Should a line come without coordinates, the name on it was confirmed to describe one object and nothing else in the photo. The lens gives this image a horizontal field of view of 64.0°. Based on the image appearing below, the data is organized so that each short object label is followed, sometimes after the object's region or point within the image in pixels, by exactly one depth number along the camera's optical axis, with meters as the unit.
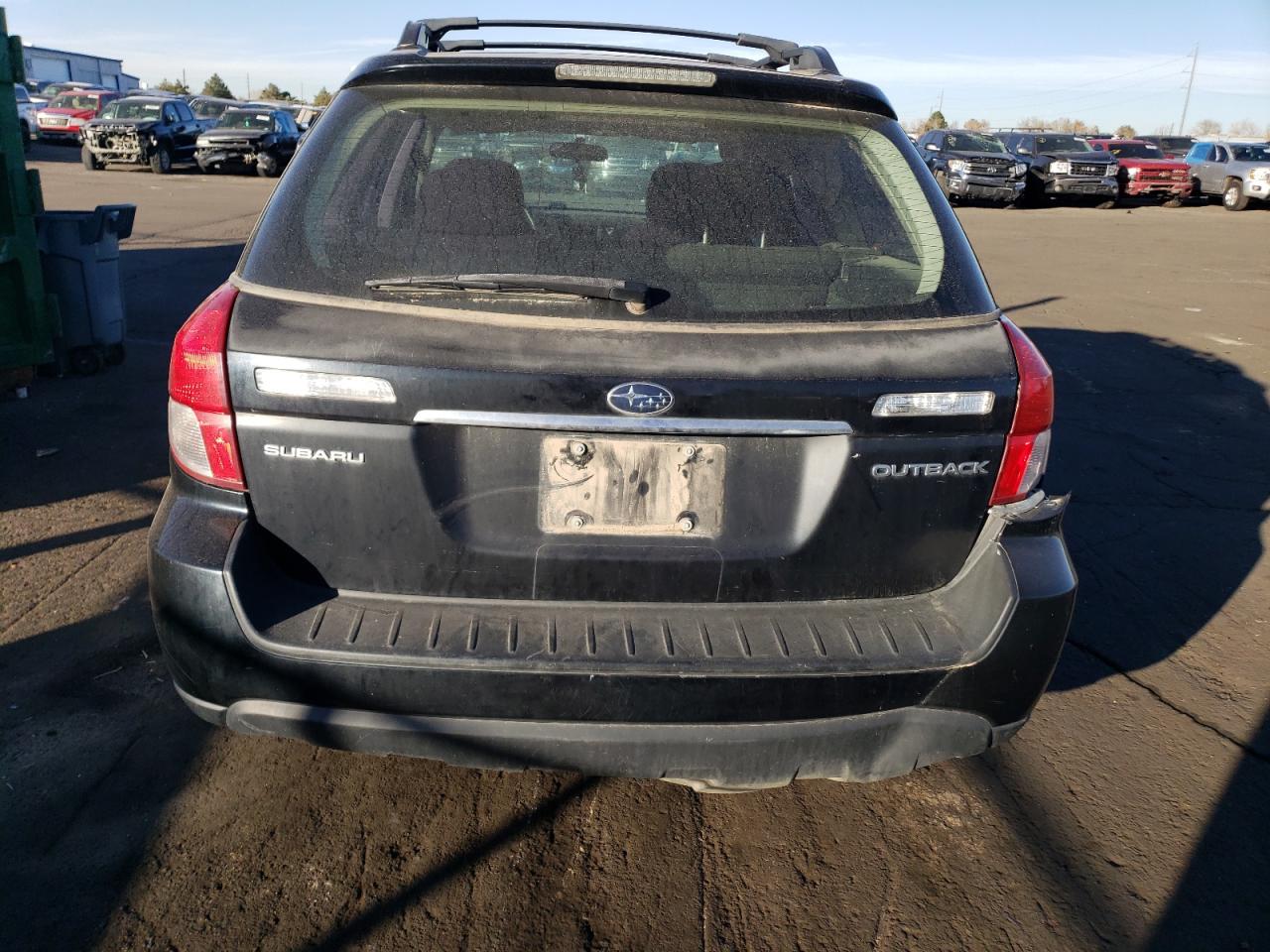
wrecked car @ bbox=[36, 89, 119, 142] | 33.47
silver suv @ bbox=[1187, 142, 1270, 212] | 26.88
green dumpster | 6.13
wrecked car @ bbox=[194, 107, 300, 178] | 25.44
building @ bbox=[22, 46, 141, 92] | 73.56
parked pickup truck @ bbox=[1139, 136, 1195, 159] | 32.91
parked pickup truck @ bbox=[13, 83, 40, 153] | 34.22
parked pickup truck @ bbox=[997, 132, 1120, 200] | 25.91
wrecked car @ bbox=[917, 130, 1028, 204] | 24.38
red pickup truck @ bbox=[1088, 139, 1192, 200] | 27.70
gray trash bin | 6.77
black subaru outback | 2.22
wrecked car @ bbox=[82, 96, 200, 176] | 25.33
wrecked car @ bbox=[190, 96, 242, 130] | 32.97
